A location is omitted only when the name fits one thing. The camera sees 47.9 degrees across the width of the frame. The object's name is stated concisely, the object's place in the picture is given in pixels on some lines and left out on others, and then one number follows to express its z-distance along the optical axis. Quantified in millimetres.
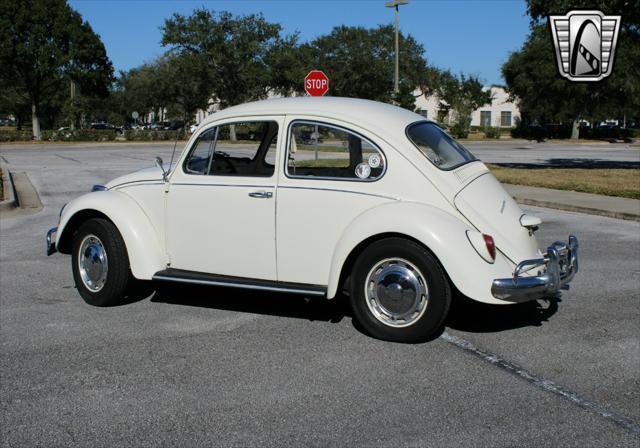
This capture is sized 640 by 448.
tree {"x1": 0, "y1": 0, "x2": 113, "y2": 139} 52781
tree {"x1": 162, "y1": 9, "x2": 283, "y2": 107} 55969
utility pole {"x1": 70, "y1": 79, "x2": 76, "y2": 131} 61625
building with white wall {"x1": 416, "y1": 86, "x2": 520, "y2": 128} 83312
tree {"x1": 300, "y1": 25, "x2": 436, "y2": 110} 69438
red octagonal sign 21453
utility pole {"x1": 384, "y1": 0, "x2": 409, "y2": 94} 31625
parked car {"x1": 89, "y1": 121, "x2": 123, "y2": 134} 92462
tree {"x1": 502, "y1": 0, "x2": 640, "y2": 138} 49500
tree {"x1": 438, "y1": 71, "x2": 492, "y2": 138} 63688
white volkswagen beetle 5184
